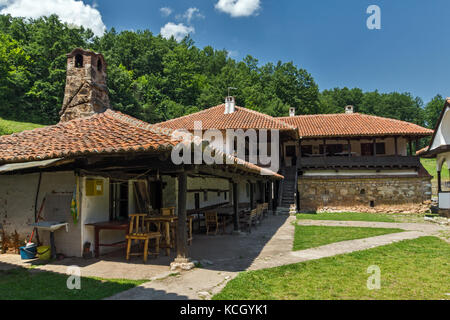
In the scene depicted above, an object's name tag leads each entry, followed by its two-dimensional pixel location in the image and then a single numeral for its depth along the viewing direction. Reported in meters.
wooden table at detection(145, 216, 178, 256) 6.99
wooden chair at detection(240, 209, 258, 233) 10.73
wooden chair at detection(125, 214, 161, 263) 6.40
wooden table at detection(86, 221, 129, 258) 6.71
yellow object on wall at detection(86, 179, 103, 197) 6.85
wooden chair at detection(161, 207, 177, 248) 7.83
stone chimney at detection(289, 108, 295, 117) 26.14
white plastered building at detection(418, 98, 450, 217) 15.23
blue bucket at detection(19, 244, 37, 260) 6.64
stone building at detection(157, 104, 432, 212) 18.64
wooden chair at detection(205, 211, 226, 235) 10.39
